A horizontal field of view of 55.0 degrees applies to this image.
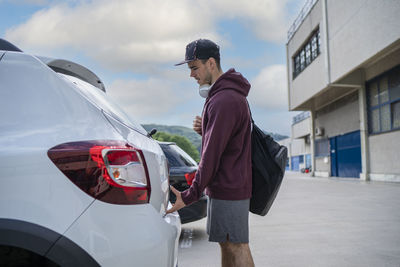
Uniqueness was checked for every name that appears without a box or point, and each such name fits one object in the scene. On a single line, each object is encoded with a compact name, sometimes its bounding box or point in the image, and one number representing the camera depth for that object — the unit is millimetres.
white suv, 1503
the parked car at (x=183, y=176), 5012
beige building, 17391
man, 2227
